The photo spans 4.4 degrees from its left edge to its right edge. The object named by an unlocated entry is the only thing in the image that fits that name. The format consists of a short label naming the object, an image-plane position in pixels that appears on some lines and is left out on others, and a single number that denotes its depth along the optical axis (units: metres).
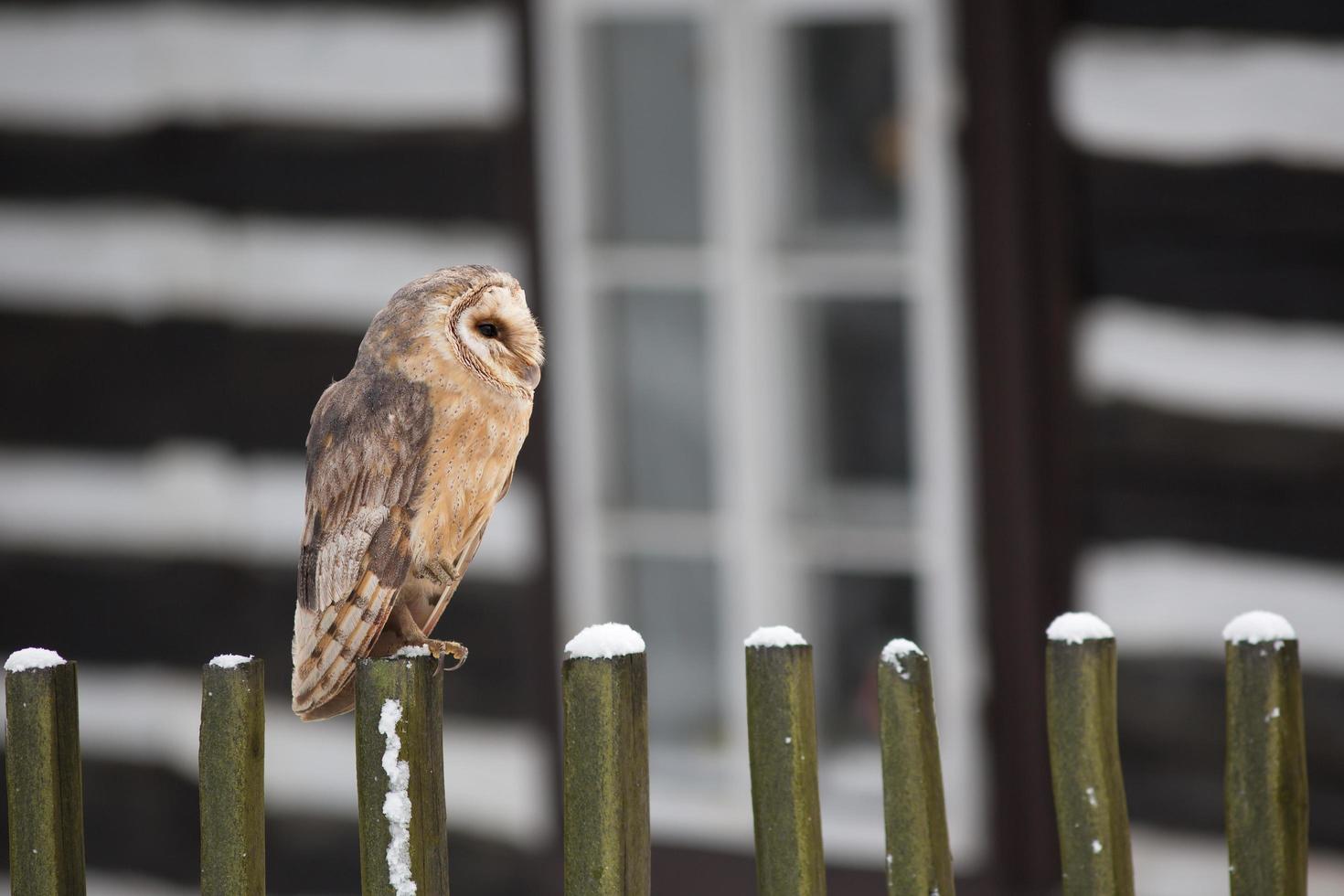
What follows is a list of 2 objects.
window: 19.73
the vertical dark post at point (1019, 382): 19.55
